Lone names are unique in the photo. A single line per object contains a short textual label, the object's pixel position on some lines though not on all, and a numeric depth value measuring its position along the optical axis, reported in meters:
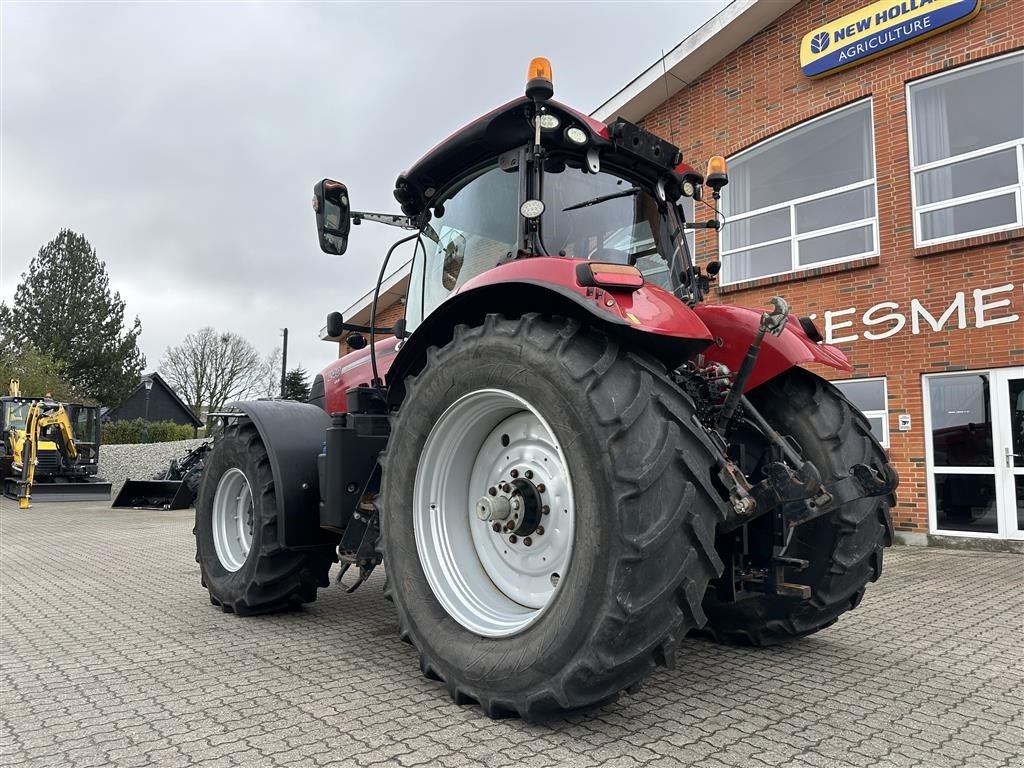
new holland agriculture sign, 8.91
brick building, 8.47
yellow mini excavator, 18.05
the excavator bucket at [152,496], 15.12
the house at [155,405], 42.59
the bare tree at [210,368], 43.88
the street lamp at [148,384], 42.50
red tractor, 2.39
